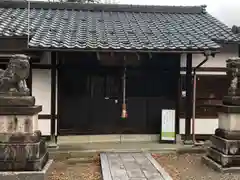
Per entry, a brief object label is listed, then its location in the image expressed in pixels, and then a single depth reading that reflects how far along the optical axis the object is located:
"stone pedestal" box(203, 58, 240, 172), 5.78
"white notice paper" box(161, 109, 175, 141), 8.02
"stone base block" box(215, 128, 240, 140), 5.87
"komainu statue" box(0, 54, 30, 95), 5.03
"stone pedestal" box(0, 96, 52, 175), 4.93
